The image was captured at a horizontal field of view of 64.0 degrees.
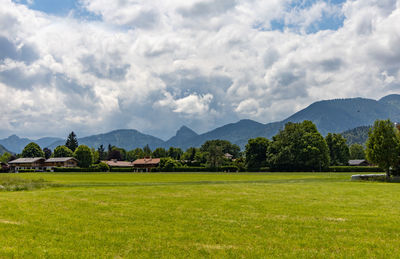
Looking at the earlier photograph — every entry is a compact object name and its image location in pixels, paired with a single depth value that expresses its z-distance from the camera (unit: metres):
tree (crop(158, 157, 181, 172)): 131.12
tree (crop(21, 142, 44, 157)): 185.38
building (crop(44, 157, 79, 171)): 167.62
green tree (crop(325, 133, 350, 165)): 129.10
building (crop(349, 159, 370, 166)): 176.75
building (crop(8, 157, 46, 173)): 171.88
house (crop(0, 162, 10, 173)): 140.57
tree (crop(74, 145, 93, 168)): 163.25
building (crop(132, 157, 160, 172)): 181.62
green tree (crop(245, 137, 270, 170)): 120.03
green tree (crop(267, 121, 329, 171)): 101.16
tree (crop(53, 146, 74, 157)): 182.25
